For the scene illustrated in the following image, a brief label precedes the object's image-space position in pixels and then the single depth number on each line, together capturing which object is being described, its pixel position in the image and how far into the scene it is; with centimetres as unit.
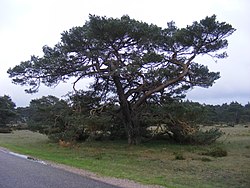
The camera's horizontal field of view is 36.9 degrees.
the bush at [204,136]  3356
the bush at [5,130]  6688
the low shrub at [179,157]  2461
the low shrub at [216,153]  2665
